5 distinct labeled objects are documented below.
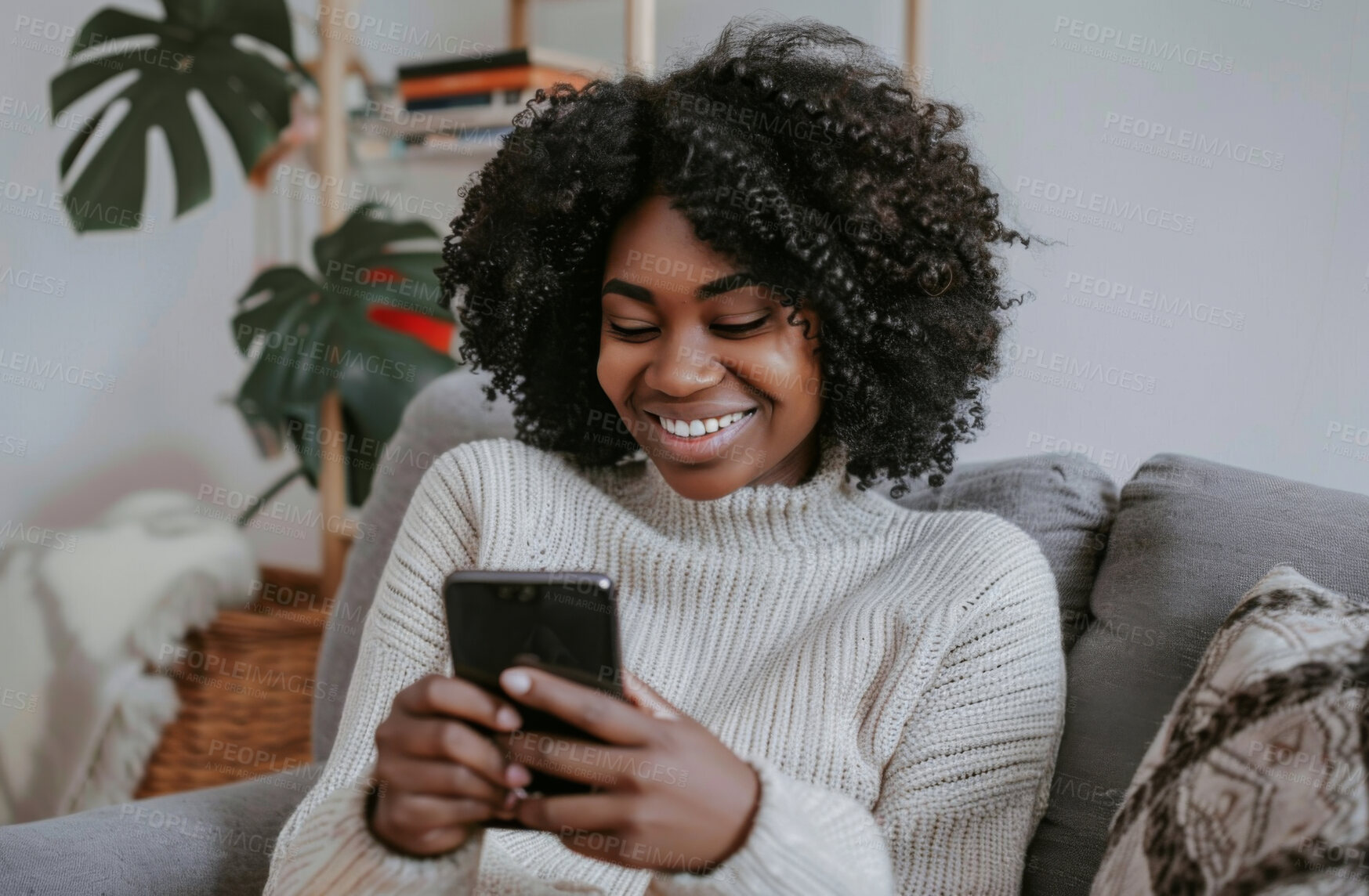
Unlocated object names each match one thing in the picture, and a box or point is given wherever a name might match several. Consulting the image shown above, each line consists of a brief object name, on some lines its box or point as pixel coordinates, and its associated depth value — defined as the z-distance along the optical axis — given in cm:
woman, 98
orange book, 203
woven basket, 196
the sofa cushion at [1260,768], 67
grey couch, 103
